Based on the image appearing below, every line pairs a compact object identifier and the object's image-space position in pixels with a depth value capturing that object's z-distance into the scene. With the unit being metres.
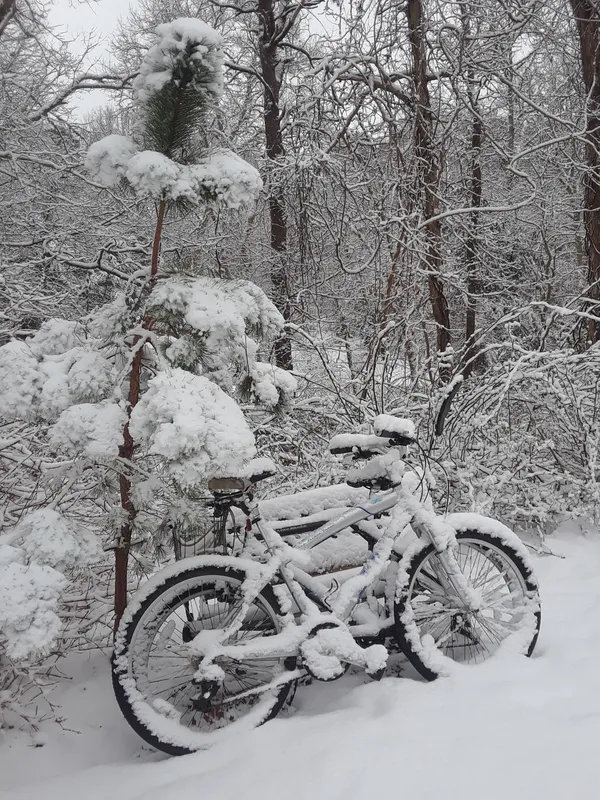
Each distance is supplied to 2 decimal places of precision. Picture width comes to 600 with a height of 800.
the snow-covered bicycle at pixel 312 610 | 2.30
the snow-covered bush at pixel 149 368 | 1.94
